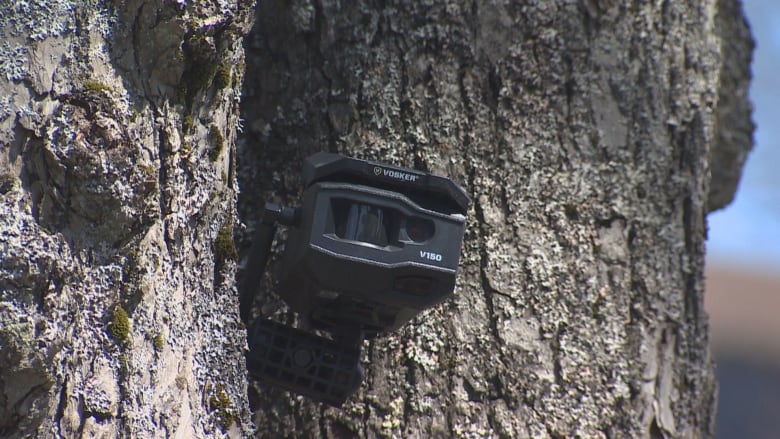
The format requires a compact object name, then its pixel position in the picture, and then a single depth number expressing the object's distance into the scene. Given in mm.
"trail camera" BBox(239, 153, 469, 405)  6007
